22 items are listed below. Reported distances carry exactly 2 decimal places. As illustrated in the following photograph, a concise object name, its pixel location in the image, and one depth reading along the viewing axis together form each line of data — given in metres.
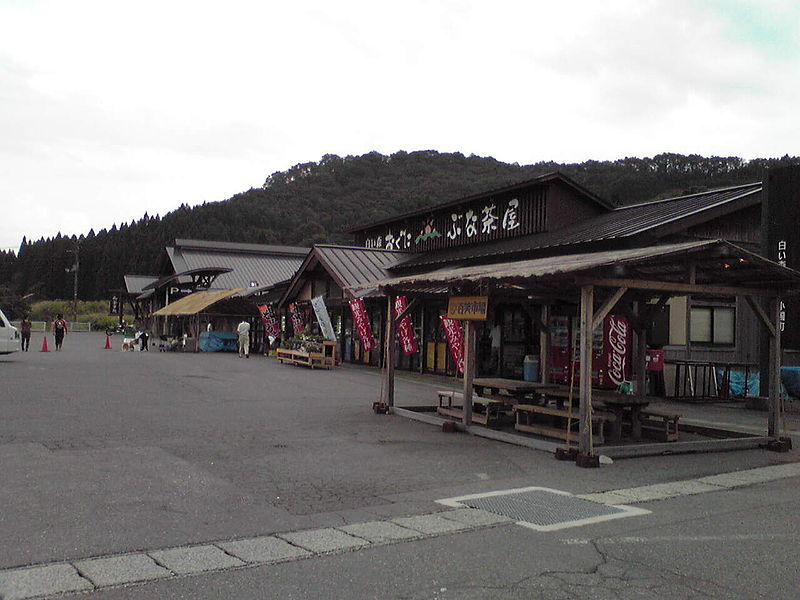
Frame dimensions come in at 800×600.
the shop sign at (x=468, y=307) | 10.52
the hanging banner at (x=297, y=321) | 29.28
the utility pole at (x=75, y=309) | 62.83
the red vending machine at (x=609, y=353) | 15.66
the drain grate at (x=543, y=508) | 5.87
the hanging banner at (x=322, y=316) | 24.80
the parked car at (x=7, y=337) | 22.00
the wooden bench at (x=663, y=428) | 9.93
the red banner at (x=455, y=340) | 18.23
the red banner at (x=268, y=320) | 30.82
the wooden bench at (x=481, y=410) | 10.87
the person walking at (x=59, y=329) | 29.39
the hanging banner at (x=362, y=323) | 22.89
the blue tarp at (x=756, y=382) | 16.25
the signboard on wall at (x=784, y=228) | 14.70
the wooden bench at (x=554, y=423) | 9.38
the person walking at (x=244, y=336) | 30.16
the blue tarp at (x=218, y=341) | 33.81
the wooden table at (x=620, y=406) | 9.68
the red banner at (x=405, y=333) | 20.89
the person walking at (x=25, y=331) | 28.34
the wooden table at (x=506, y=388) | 10.86
